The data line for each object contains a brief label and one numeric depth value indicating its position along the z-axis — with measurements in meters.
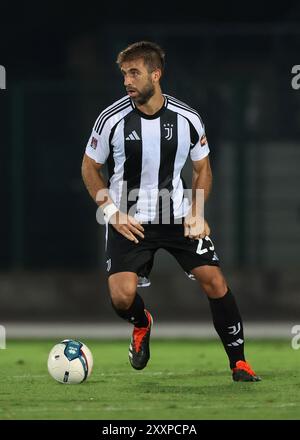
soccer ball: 10.13
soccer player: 10.09
